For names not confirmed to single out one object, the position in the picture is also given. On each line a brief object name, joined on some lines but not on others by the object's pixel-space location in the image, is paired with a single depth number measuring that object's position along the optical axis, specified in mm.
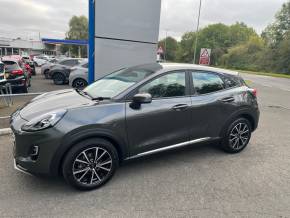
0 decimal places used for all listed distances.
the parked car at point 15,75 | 8748
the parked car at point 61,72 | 13570
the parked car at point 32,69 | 18069
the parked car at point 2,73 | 7562
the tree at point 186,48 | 88794
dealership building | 70394
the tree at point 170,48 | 103375
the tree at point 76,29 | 64625
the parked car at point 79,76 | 10602
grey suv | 2838
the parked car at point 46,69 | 16605
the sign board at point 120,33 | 6094
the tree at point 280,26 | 50894
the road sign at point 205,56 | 13504
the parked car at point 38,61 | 32106
